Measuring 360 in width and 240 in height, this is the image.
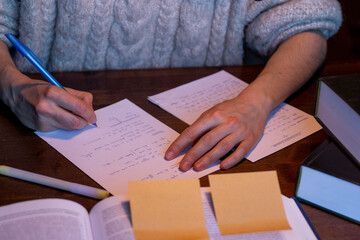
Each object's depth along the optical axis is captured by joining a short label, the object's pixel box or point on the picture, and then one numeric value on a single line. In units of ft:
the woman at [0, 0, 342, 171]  2.34
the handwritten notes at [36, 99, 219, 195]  2.04
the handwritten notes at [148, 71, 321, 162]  2.39
